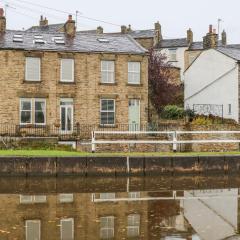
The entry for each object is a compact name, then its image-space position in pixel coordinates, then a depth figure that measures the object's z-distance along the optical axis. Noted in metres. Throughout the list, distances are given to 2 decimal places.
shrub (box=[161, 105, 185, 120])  49.71
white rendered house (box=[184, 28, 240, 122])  48.28
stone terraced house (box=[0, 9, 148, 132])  43.75
